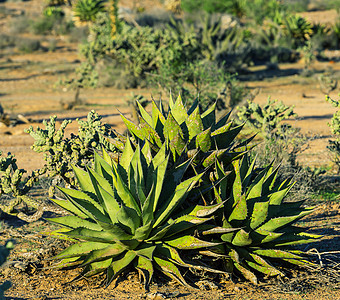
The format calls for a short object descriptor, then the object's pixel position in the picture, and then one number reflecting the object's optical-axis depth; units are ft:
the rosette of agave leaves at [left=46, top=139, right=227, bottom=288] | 26.61
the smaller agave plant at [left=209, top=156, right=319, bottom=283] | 27.89
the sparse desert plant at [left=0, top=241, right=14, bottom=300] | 16.93
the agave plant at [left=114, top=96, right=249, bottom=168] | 29.48
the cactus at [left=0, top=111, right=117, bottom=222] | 35.94
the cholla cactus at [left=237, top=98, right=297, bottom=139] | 56.39
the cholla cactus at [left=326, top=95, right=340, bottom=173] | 50.37
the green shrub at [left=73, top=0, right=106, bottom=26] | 194.19
